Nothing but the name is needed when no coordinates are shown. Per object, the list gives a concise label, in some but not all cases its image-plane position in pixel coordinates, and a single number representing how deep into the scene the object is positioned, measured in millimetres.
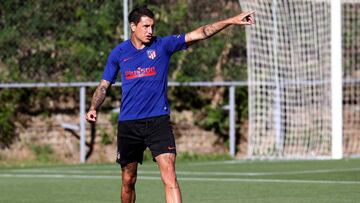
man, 19562
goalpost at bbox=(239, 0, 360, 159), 39344
